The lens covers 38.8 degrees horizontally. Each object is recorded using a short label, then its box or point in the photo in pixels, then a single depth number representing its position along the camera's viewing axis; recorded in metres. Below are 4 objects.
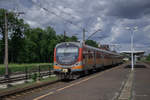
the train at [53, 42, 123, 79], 16.94
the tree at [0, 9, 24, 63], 56.69
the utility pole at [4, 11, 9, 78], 21.61
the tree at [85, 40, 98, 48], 129.90
